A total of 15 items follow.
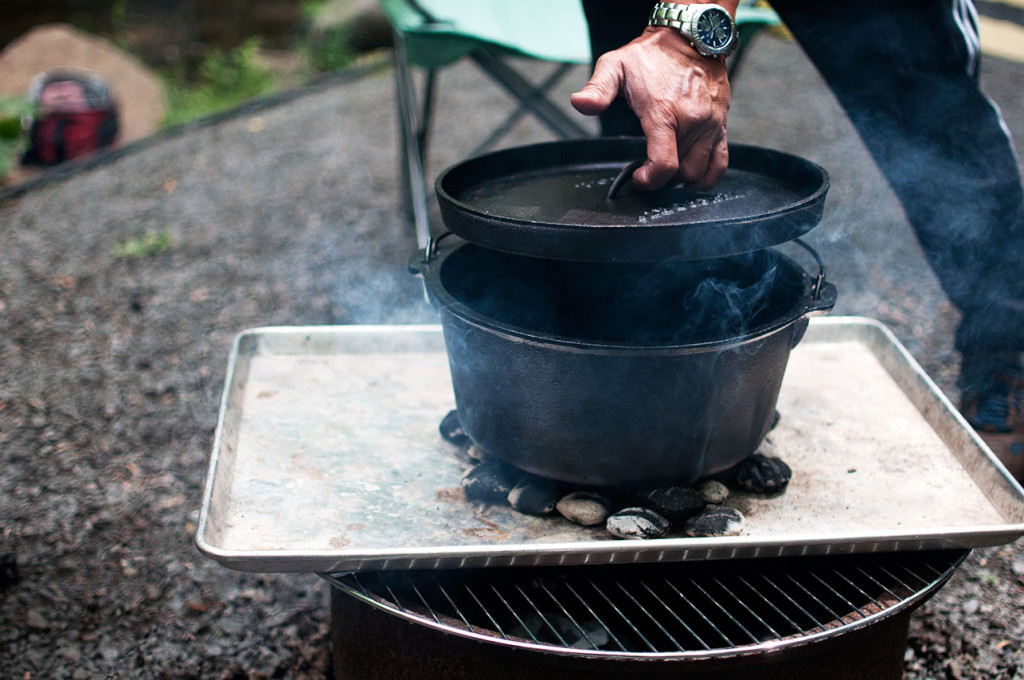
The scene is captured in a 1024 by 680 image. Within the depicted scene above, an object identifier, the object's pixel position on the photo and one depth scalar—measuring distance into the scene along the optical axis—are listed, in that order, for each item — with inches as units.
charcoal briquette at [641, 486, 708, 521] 59.8
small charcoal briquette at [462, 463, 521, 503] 64.1
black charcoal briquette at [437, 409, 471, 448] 73.0
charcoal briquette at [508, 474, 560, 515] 62.2
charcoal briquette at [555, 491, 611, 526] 60.6
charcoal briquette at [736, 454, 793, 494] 64.5
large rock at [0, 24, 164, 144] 256.4
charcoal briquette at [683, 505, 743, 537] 59.1
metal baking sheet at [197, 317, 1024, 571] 53.8
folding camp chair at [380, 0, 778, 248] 118.2
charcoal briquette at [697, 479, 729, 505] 63.6
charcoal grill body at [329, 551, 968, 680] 49.6
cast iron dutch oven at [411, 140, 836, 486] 51.1
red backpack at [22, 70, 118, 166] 218.5
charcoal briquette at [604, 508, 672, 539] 57.9
